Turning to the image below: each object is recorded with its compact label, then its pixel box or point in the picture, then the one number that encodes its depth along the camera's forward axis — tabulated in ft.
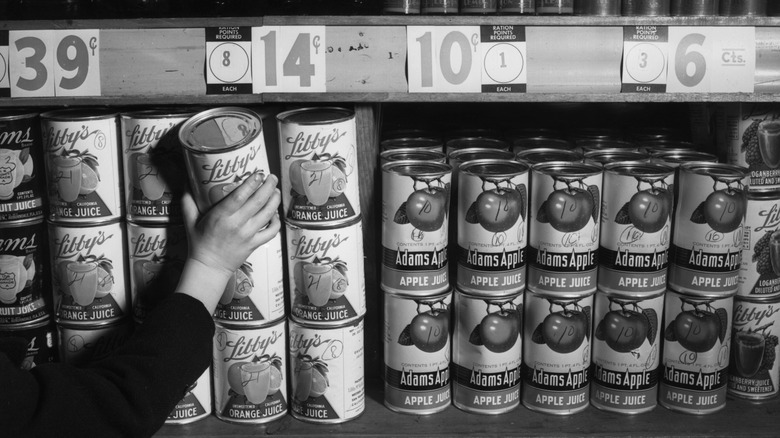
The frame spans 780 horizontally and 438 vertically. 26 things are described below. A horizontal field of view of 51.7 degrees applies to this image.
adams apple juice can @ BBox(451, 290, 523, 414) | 5.03
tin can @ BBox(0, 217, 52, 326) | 4.98
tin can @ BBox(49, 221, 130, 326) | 4.89
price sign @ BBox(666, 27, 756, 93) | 4.93
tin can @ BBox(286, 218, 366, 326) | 4.88
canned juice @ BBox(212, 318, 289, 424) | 4.96
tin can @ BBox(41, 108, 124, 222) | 4.76
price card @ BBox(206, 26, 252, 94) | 4.87
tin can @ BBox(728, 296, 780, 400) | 5.41
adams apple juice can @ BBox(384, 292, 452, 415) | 5.05
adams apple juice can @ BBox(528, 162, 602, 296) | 4.83
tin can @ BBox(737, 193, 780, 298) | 5.32
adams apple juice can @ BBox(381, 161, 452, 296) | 4.82
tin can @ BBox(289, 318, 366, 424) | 5.03
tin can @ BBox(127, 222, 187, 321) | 4.85
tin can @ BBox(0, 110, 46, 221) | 4.84
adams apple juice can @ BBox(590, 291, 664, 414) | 5.07
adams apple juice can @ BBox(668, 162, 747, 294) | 4.87
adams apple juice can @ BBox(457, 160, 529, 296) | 4.79
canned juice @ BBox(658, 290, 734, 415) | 5.10
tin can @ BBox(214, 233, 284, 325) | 4.82
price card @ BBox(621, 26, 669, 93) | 4.94
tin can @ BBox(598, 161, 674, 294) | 4.85
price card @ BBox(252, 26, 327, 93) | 4.87
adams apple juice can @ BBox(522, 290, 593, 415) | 5.05
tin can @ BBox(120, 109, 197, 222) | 4.76
